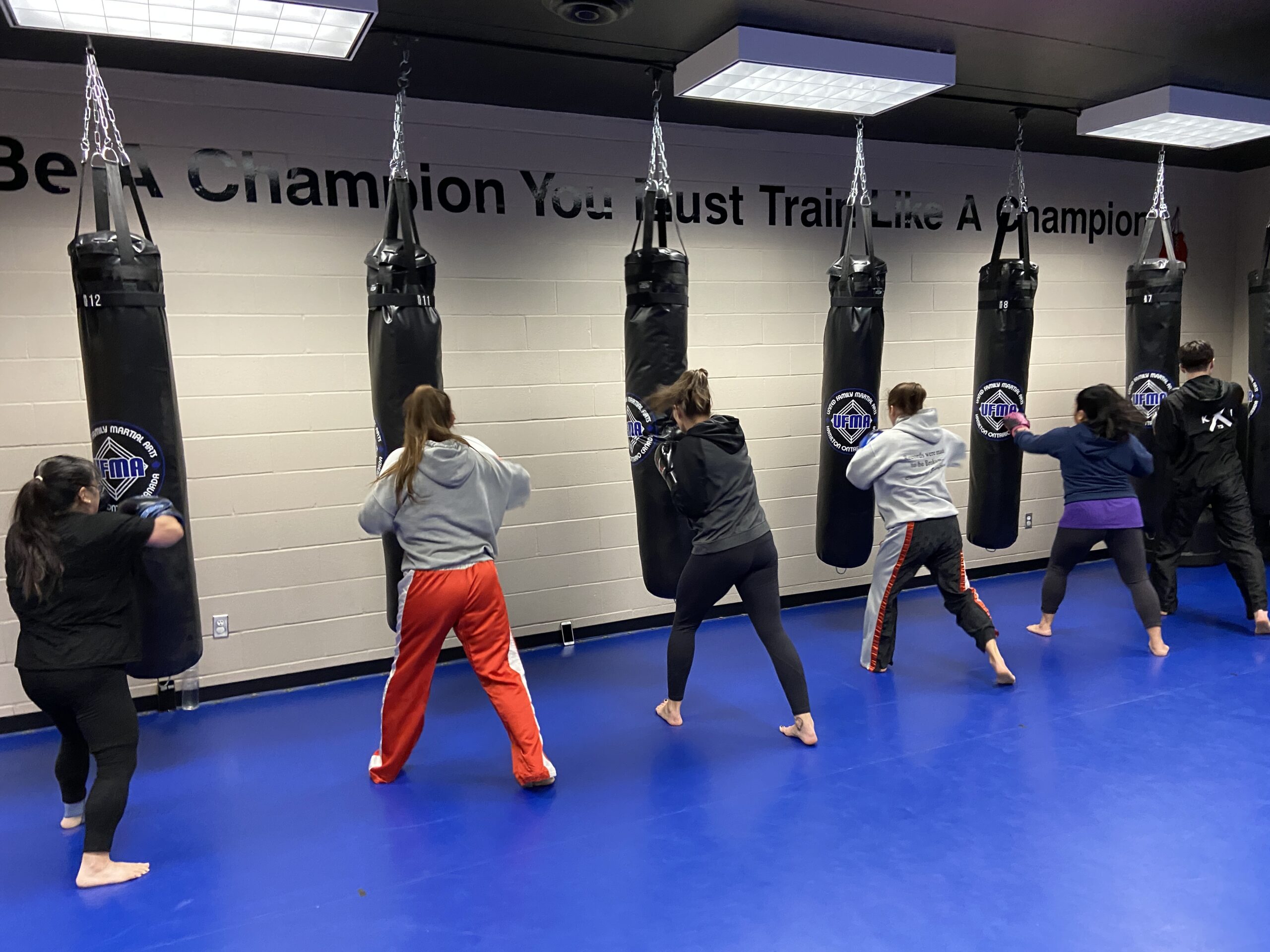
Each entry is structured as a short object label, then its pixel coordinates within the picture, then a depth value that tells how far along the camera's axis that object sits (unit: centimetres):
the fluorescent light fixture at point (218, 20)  265
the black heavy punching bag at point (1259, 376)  498
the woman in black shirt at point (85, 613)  254
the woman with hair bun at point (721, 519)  332
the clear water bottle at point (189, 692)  401
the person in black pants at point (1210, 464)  460
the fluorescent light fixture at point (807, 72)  334
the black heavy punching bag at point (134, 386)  278
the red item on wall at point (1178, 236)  650
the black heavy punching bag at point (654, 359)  365
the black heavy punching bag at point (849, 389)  417
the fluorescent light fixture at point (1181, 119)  428
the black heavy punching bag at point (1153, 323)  468
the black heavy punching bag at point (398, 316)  327
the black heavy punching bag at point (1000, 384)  441
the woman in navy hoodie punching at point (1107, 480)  426
